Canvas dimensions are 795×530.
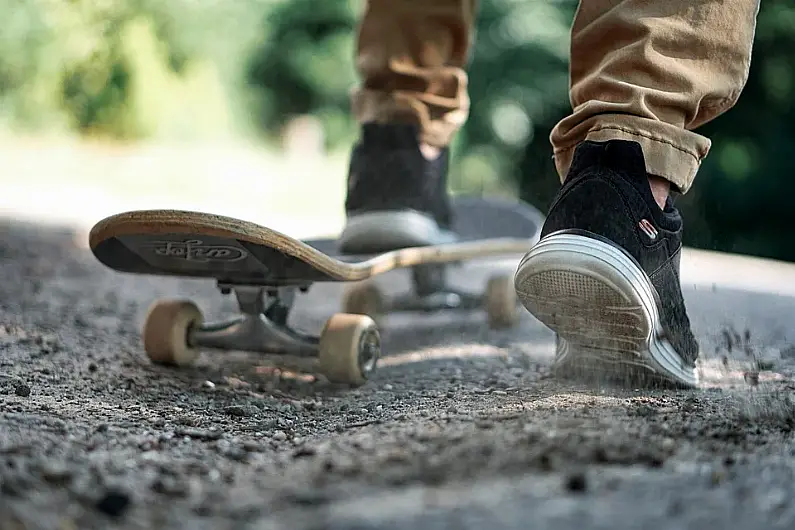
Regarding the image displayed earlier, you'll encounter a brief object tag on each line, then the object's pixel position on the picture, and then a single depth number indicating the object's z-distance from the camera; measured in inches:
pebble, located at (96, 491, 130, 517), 48.7
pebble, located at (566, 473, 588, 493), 50.4
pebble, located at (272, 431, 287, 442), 58.0
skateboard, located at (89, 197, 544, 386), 62.6
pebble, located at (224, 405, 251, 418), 60.8
